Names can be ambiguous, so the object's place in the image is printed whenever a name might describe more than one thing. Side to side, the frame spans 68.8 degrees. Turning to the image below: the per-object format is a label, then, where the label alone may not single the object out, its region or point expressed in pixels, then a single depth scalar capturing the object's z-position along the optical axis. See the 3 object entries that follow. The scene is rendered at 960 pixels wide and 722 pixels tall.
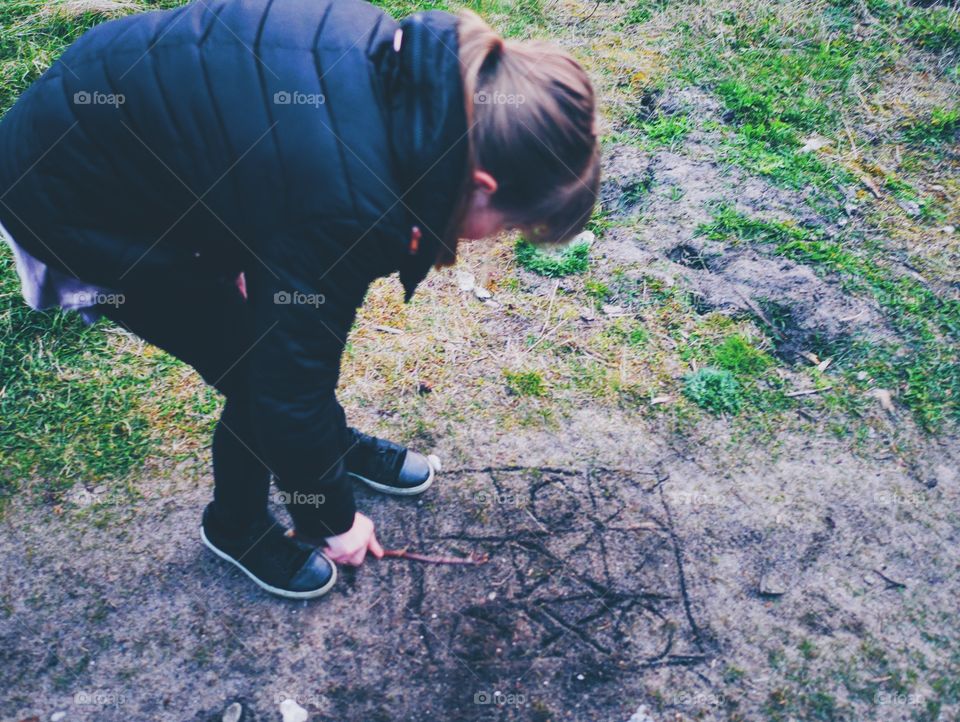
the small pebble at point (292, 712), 2.15
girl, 1.31
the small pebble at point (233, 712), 2.15
